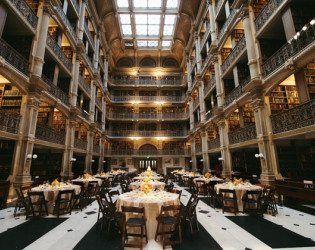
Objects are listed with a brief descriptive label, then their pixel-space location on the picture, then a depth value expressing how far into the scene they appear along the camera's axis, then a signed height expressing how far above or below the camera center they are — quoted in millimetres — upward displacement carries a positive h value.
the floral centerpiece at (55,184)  5995 -669
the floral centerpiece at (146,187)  4316 -580
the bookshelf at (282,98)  8719 +3102
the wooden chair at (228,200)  5523 -1184
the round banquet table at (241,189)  5718 -867
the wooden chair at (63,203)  5397 -1247
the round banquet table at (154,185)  6863 -845
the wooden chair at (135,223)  3266 -1163
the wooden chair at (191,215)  3804 -1169
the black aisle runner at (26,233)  3553 -1557
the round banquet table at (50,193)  5583 -890
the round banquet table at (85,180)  8945 -824
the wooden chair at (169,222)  3436 -1185
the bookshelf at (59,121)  12055 +2909
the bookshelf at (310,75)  7028 +3396
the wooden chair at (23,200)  5178 -1101
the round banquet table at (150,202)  3822 -857
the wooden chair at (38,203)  5145 -1143
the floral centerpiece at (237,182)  6091 -715
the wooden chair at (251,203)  5359 -1286
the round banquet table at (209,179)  8702 -851
